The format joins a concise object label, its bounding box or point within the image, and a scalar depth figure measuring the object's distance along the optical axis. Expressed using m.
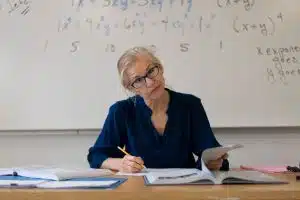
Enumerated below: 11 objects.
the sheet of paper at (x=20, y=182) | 1.80
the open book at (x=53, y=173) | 1.89
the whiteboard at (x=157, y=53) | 2.95
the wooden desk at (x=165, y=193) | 1.67
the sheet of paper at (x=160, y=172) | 2.02
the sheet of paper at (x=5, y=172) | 2.04
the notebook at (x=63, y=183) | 1.75
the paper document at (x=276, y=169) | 2.51
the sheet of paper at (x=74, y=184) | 1.75
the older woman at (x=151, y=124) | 2.41
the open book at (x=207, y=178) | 1.80
